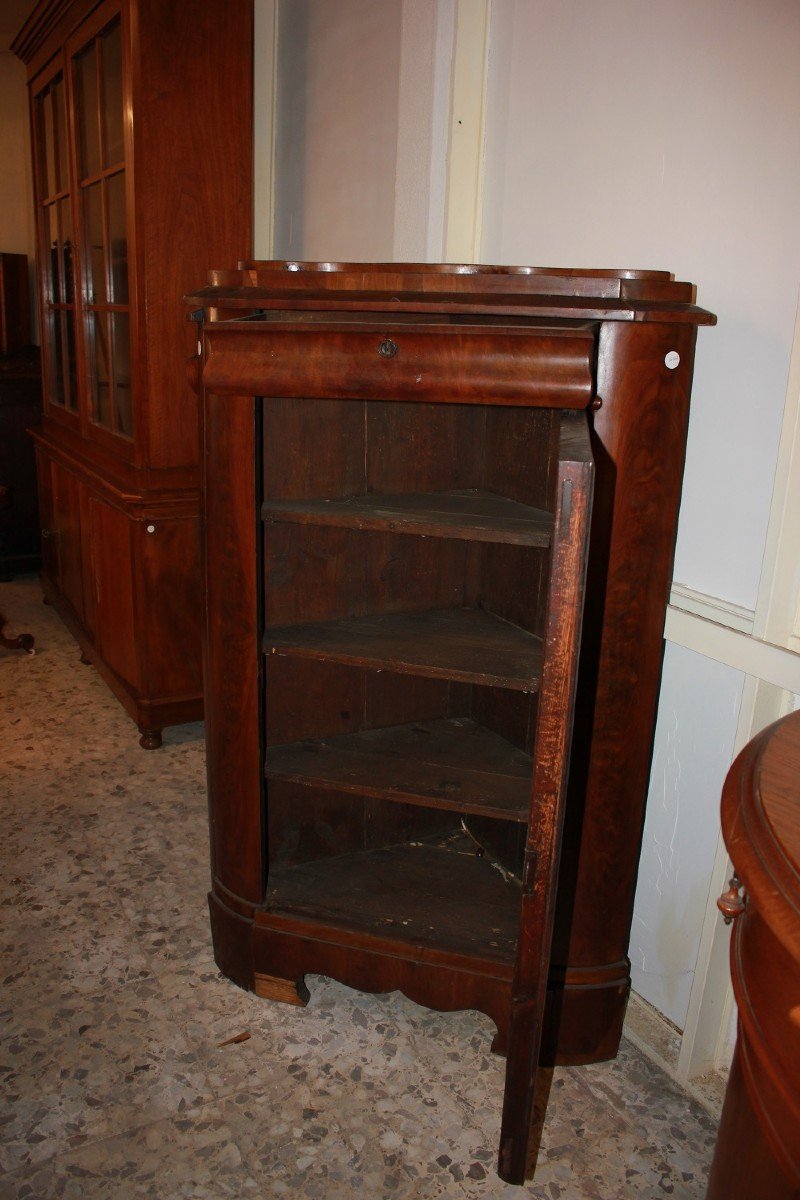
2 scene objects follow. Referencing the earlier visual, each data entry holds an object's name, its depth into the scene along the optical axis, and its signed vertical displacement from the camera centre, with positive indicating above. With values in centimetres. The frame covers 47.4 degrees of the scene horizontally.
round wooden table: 71 -50
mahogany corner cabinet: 132 -50
